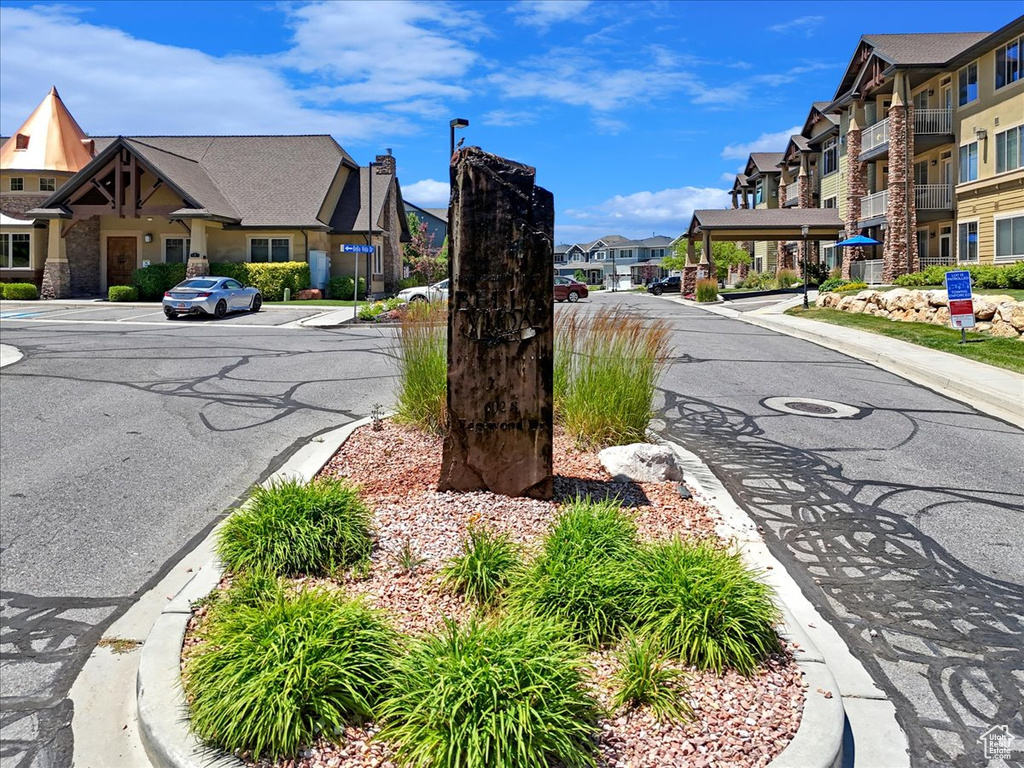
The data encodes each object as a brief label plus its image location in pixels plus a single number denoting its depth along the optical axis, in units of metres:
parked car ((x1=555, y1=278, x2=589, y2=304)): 45.16
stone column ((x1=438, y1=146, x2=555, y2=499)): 5.65
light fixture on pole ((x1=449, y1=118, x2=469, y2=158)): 21.86
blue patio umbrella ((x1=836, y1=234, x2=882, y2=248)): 37.97
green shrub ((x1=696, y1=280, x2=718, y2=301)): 41.03
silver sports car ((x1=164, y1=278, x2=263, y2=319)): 27.84
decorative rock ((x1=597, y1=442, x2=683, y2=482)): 6.69
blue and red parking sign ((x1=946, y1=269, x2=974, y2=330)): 17.62
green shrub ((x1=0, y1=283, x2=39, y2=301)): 36.62
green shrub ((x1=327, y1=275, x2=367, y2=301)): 38.78
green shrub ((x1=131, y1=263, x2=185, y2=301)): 36.09
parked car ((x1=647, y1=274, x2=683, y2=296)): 60.03
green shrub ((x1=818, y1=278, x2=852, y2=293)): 36.78
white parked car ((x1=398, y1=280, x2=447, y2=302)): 32.86
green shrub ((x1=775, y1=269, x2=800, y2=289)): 50.41
